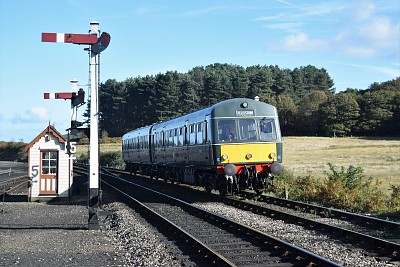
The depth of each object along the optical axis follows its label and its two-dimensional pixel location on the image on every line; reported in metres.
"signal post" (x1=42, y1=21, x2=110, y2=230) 13.52
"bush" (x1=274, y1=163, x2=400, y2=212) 16.86
